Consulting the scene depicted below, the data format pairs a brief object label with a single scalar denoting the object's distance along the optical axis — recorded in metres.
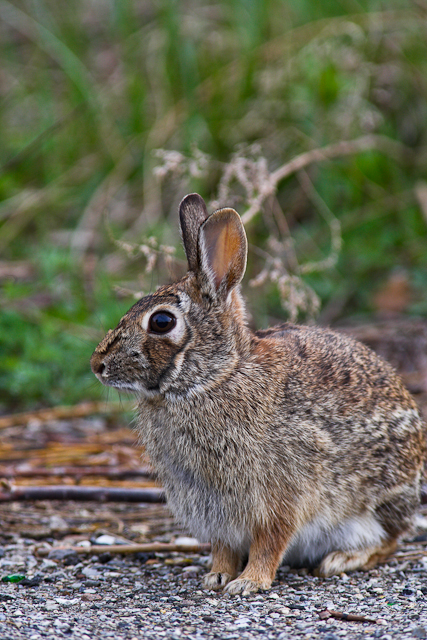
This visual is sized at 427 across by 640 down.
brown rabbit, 6.51
